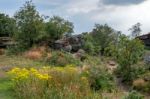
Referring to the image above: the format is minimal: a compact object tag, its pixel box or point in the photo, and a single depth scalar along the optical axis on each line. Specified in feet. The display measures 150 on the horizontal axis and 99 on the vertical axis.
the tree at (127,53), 46.36
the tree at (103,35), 69.93
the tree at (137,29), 68.16
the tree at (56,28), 67.37
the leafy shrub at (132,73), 44.60
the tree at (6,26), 78.33
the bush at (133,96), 26.30
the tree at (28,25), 63.93
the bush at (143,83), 39.89
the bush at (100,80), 34.90
